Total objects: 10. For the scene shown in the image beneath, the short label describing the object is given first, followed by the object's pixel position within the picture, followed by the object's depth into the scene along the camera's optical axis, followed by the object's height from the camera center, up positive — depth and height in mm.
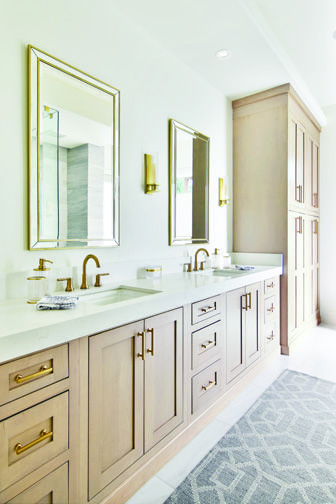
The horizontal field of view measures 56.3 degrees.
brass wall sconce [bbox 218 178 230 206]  3180 +543
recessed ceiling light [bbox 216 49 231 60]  2490 +1560
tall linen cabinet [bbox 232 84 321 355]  3137 +642
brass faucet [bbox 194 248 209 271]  2705 -40
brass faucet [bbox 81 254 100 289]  1749 -100
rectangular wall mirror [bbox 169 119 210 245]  2553 +550
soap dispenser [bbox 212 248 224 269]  2914 -125
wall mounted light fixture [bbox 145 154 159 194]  2244 +514
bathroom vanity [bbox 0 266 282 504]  996 -576
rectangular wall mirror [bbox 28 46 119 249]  1607 +514
